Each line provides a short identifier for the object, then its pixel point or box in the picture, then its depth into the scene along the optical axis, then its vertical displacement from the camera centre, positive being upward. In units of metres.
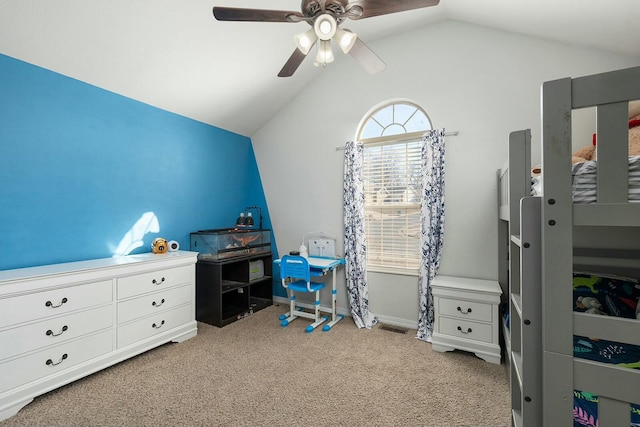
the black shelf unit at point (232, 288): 3.09 -0.87
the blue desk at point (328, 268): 3.06 -0.60
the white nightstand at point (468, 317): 2.35 -0.89
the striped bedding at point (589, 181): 0.88 +0.10
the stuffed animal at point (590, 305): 1.48 -0.50
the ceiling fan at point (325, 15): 1.44 +1.06
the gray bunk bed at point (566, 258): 0.84 -0.15
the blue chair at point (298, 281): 2.95 -0.75
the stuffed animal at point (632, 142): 1.59 +0.43
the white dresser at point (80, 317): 1.78 -0.76
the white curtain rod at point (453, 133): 2.78 +0.79
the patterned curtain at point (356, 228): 3.20 -0.16
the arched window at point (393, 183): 3.07 +0.34
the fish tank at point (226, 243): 3.18 -0.33
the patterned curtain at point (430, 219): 2.80 -0.06
